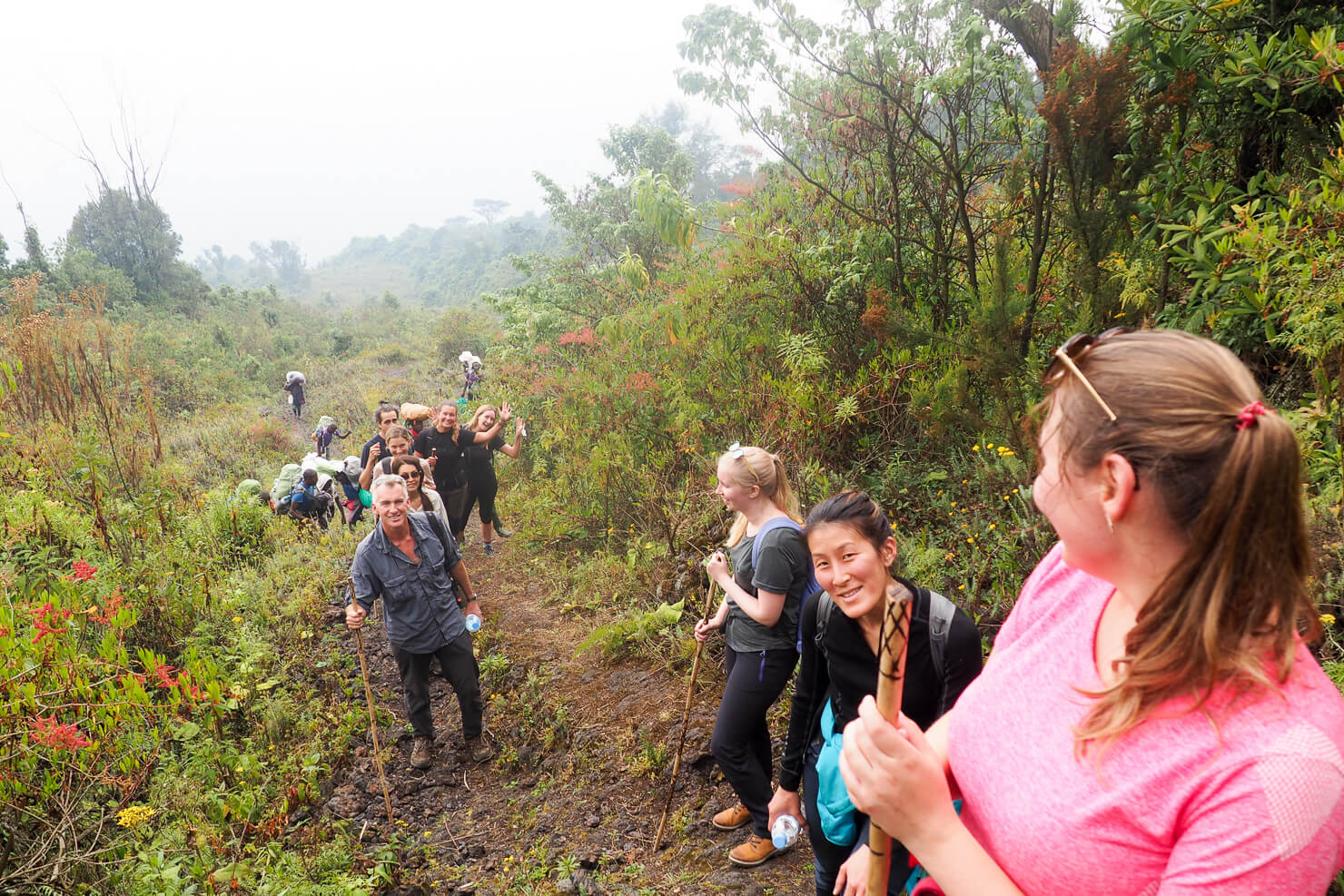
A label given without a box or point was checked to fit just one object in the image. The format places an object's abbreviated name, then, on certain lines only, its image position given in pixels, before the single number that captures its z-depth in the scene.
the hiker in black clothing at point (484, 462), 7.25
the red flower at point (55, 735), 3.28
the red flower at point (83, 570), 4.48
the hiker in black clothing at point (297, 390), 17.62
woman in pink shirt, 0.74
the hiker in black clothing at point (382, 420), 7.05
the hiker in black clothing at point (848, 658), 1.91
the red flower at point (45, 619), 3.82
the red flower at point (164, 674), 3.96
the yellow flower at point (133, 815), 3.46
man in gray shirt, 4.30
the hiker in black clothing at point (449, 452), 6.85
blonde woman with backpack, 2.83
